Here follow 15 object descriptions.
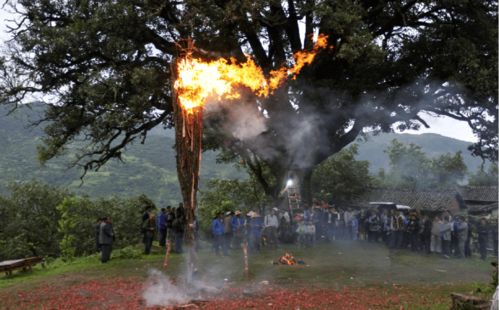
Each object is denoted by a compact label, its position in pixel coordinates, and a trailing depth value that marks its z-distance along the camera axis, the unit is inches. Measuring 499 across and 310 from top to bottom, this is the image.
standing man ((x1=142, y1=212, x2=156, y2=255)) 781.3
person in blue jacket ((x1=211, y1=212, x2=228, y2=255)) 783.7
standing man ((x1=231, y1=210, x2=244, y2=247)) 824.3
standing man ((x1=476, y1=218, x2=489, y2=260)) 802.2
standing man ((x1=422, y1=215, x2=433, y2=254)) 847.1
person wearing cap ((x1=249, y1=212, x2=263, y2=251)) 852.6
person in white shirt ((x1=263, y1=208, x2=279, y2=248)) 875.4
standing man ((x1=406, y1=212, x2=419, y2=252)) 871.1
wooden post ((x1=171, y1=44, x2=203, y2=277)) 462.9
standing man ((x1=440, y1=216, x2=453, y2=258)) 816.3
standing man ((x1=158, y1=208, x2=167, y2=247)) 858.1
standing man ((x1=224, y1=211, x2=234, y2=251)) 793.1
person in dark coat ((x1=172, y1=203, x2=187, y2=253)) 802.2
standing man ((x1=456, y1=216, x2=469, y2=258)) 816.9
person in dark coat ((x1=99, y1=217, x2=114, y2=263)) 713.0
